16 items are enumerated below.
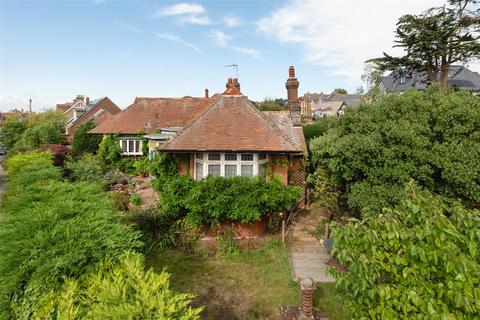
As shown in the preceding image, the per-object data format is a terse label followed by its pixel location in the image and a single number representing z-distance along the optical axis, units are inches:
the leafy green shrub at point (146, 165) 572.1
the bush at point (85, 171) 861.8
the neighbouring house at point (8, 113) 4056.1
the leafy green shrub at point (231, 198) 479.8
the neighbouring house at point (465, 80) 1626.5
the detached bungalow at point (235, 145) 505.0
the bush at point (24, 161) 708.3
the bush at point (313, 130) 1076.2
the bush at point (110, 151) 1112.2
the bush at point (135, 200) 714.8
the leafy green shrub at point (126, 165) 1112.2
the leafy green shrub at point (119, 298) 169.9
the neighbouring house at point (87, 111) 1955.5
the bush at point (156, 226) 493.4
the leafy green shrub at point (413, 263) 127.2
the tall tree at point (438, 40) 999.6
